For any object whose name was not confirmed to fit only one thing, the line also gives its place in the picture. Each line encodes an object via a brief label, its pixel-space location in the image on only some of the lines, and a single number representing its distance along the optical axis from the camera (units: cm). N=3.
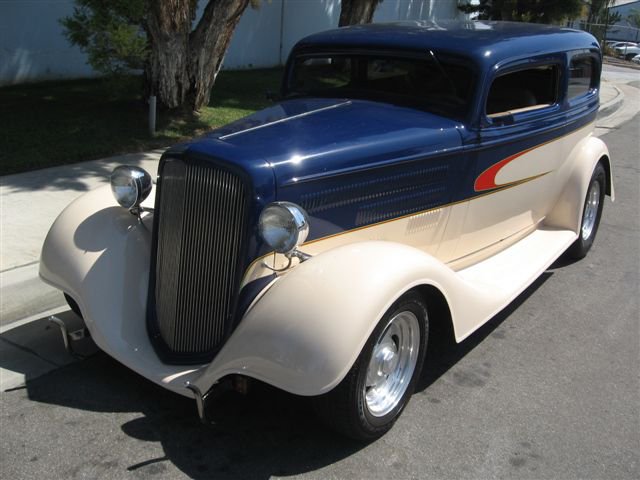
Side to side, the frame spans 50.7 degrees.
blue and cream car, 290
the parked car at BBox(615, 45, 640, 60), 3769
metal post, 819
